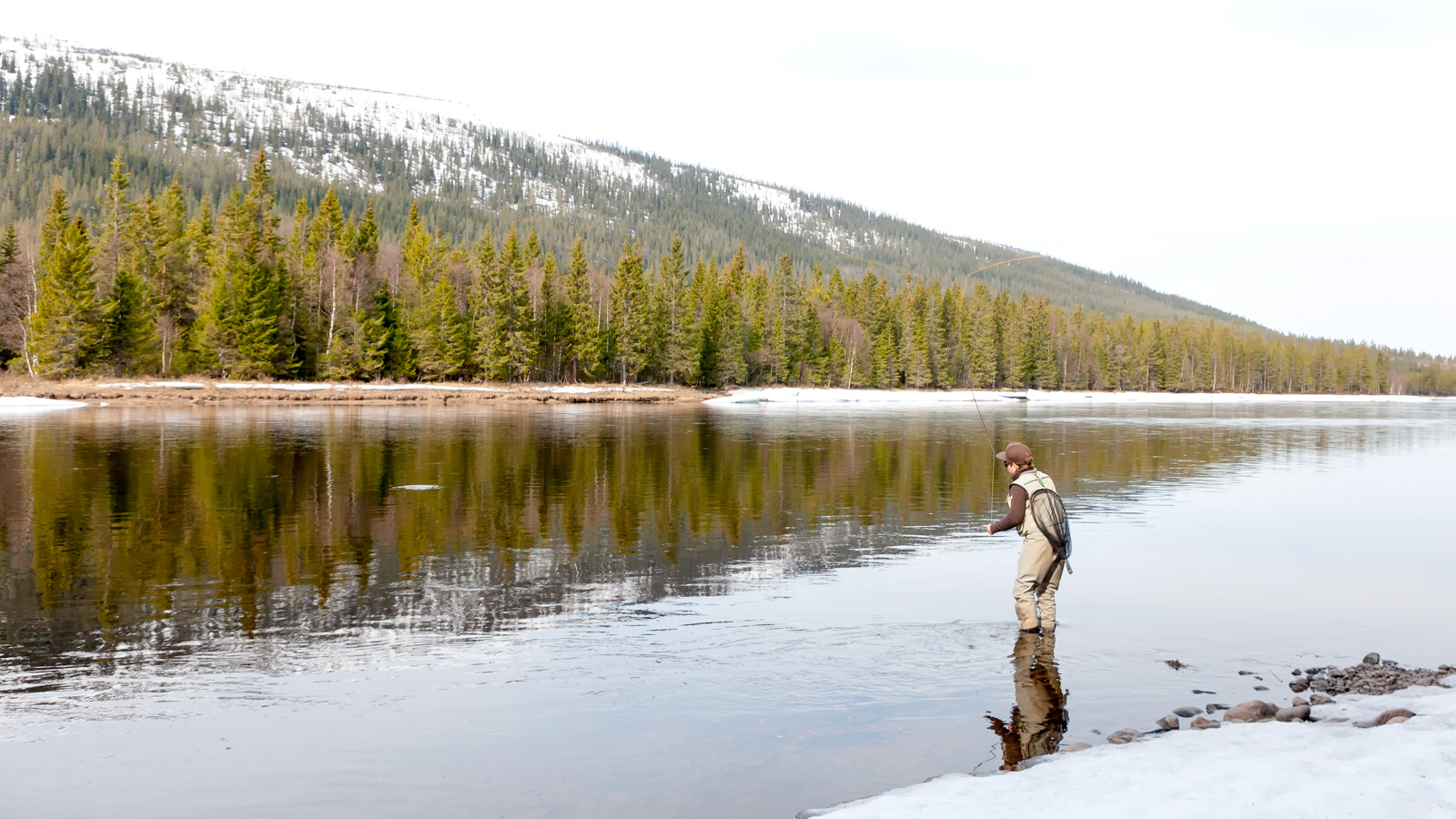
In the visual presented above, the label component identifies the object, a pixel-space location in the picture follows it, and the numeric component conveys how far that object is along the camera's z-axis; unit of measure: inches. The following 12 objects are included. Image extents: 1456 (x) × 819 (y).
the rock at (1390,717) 259.0
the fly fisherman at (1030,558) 355.9
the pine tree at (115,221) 2625.5
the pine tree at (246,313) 2623.0
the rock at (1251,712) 273.1
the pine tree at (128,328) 2516.0
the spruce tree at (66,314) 2347.4
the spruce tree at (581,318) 3435.0
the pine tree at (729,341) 3850.9
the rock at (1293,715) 268.7
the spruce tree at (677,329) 3688.5
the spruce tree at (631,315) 3481.8
